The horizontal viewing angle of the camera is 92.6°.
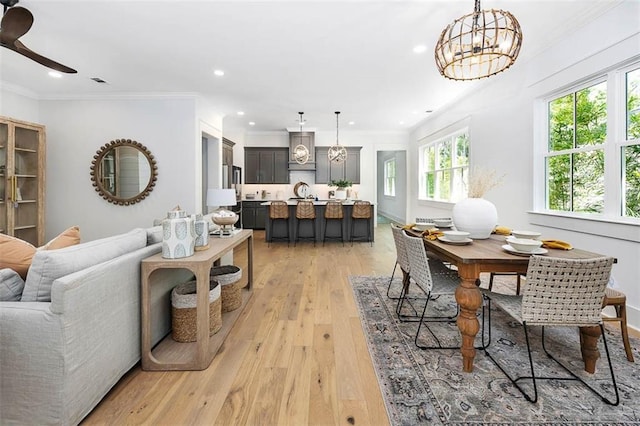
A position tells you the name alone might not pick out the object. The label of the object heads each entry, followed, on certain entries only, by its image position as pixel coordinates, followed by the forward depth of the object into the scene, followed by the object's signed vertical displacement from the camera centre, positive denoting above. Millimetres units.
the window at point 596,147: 2682 +620
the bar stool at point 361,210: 6387 -37
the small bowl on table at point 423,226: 3052 -185
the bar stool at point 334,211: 6332 -60
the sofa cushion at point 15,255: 1615 -262
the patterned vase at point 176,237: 1979 -192
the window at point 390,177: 11684 +1257
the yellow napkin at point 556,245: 2143 -253
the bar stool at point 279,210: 6328 -46
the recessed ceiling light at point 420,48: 3436 +1833
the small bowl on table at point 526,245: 1984 -236
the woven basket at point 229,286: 2854 -749
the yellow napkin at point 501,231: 2814 -207
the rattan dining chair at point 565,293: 1649 -465
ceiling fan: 2222 +1364
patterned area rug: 1579 -1052
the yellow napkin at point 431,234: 2530 -221
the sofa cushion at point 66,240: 1822 -208
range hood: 8242 +1783
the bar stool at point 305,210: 6281 -43
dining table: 1905 -512
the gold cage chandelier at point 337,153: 7109 +1285
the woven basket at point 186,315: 2281 -815
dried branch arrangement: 2700 +204
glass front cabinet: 4328 +404
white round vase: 2502 -68
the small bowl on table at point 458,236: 2320 -207
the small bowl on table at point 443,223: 3215 -152
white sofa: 1397 -637
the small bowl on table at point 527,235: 2400 -206
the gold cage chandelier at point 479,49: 1937 +1100
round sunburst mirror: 5164 +595
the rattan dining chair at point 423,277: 2256 -538
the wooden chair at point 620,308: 1928 -640
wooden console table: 1938 -743
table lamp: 2949 -130
